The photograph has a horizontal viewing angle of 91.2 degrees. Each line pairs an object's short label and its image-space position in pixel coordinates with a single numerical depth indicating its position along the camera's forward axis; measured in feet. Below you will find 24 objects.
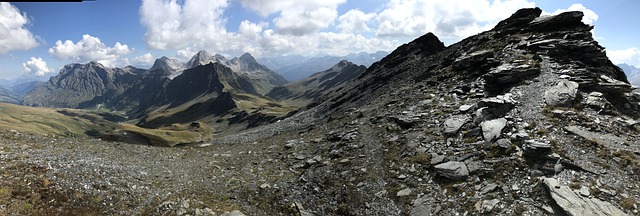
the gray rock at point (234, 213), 77.05
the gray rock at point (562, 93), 96.43
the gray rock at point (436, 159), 83.85
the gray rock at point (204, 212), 75.71
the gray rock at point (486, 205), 63.05
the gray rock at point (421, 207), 69.72
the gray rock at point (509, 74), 118.32
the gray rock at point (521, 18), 180.08
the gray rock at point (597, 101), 92.84
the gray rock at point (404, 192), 77.10
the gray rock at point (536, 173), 67.46
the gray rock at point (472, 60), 146.95
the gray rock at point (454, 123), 98.57
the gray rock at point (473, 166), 75.80
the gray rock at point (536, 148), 72.64
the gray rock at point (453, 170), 75.61
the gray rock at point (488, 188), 68.03
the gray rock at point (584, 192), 59.63
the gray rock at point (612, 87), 101.68
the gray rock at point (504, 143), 78.67
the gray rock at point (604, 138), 73.61
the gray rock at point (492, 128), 85.97
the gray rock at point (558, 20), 145.38
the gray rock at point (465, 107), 109.81
